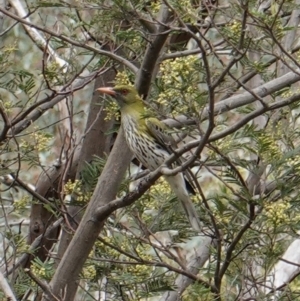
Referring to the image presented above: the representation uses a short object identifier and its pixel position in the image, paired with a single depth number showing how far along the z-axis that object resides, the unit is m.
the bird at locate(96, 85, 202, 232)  7.71
